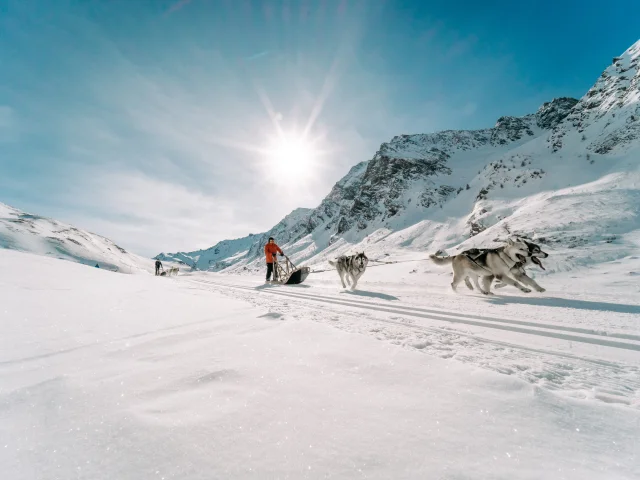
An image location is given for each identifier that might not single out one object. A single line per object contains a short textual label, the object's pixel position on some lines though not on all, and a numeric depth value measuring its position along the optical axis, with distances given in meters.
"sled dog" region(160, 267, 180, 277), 27.09
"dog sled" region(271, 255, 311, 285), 10.56
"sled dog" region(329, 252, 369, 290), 8.48
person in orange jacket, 11.99
